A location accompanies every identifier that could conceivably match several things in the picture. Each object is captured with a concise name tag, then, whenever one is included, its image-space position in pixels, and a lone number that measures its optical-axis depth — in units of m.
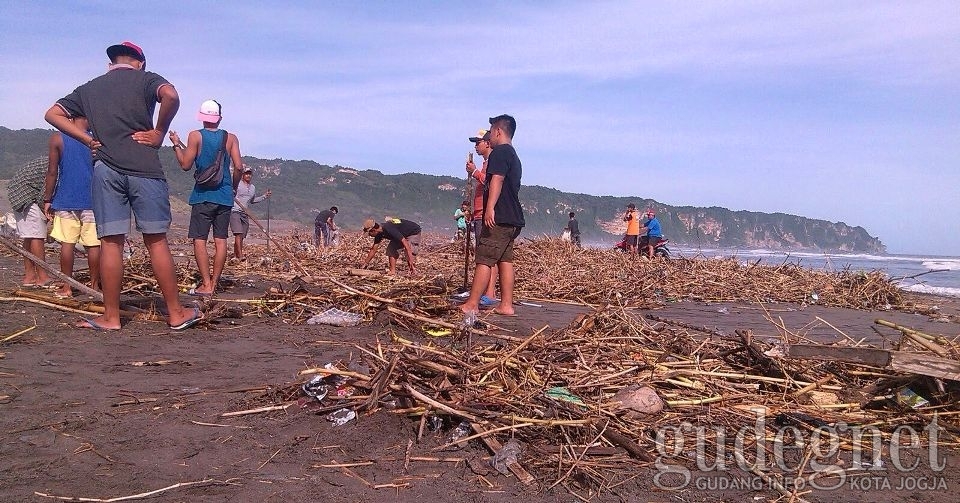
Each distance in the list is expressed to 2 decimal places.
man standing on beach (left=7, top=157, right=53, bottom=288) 5.97
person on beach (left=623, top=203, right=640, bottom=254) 15.09
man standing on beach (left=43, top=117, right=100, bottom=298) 5.29
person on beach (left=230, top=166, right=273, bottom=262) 9.48
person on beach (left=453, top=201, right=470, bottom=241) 16.09
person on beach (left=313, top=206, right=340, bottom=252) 17.52
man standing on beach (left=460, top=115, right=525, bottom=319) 5.66
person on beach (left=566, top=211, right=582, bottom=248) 17.43
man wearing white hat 5.87
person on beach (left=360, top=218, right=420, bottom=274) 9.02
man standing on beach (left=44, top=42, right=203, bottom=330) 4.17
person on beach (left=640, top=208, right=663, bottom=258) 14.76
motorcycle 14.87
